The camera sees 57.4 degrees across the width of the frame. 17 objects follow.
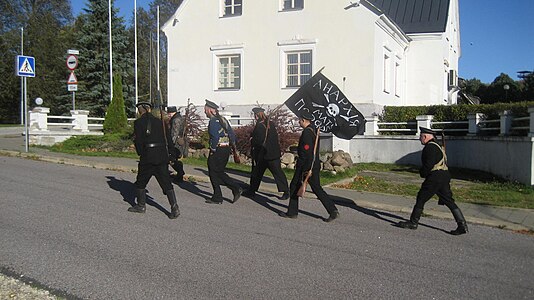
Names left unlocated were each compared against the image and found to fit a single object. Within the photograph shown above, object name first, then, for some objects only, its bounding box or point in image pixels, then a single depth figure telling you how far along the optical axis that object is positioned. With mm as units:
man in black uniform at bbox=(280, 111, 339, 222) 7738
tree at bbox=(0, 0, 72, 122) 46188
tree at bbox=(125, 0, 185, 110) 50375
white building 21094
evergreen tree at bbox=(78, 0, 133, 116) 39031
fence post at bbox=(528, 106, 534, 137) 11117
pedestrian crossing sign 16000
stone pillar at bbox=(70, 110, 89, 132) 21422
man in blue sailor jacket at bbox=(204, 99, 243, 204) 8984
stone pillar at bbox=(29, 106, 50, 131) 19562
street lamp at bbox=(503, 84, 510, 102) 53419
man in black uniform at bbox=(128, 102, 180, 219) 7652
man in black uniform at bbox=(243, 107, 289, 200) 9516
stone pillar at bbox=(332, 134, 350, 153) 17156
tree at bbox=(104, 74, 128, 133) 22625
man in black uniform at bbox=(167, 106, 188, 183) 11289
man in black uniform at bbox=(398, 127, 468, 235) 7266
